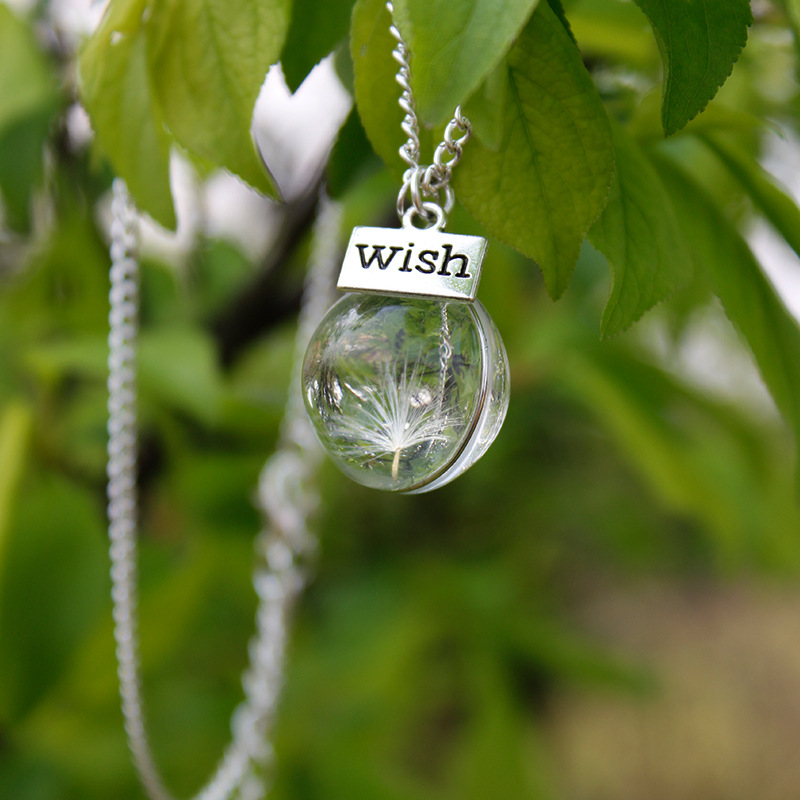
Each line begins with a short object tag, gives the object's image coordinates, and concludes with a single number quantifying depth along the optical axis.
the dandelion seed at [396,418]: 0.23
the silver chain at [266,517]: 0.28
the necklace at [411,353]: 0.23
